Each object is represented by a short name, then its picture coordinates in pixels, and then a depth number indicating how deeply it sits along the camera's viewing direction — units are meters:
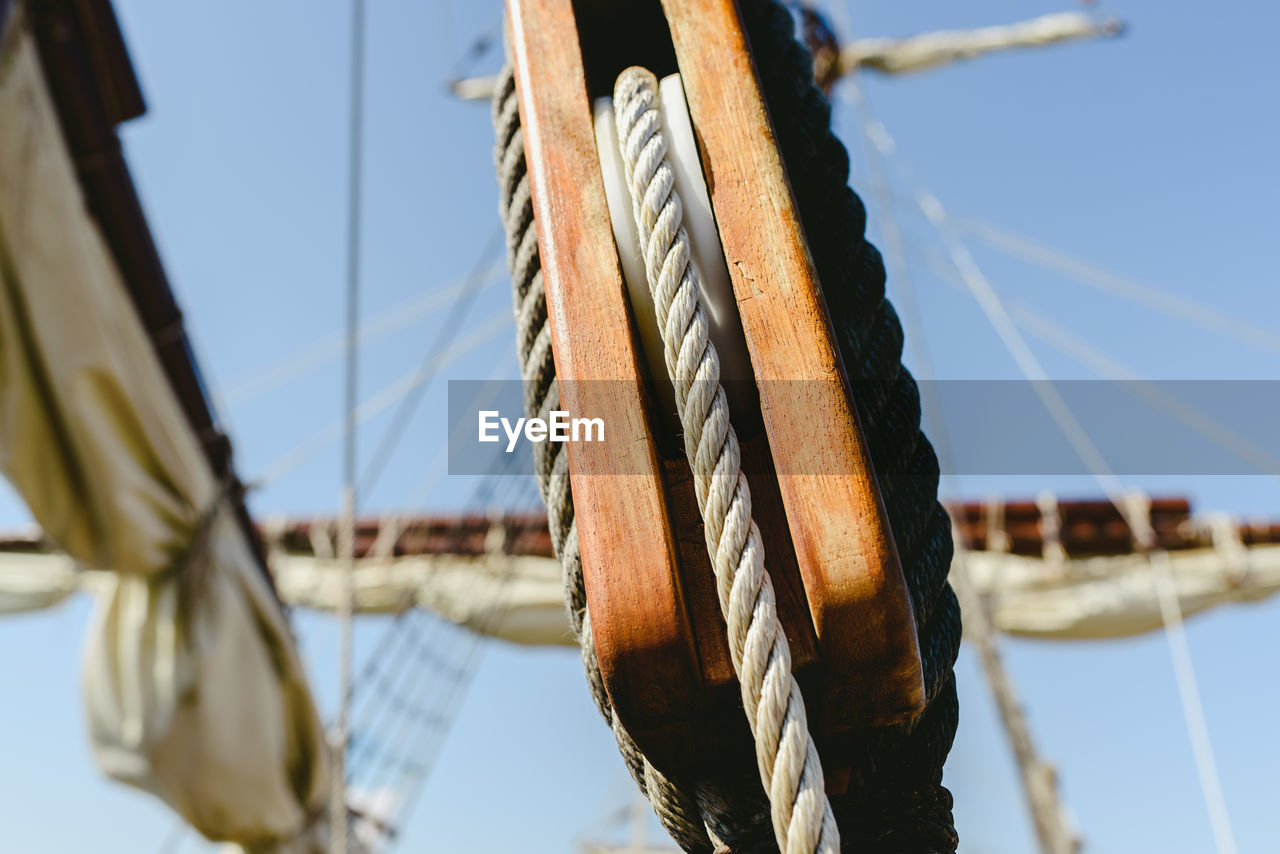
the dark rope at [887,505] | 0.40
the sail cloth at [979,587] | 4.70
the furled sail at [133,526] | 1.92
